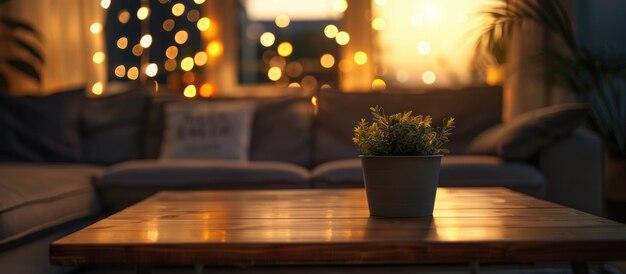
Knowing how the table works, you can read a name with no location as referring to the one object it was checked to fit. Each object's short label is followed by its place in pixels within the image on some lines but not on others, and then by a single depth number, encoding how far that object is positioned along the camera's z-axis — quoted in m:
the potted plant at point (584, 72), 3.84
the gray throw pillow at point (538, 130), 2.99
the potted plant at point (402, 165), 1.60
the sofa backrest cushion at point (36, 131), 3.68
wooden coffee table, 1.27
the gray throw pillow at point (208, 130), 3.55
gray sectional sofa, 2.51
